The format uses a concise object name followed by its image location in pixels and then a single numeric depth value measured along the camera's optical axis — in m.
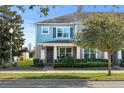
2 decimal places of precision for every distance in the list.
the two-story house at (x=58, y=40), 18.03
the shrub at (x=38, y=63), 16.80
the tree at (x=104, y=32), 10.80
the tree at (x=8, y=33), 20.05
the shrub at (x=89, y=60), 16.57
